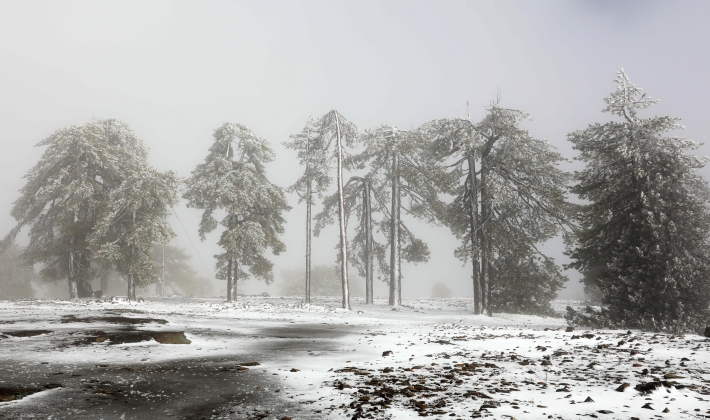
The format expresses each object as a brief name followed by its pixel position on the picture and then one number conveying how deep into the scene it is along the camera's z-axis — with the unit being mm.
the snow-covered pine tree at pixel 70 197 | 25453
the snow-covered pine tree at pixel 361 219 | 29188
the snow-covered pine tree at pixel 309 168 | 26359
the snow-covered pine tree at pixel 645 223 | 14742
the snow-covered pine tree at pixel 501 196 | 21016
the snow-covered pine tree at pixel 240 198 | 24773
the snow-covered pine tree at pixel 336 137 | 25234
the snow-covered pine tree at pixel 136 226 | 23172
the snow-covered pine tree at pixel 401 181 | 25794
